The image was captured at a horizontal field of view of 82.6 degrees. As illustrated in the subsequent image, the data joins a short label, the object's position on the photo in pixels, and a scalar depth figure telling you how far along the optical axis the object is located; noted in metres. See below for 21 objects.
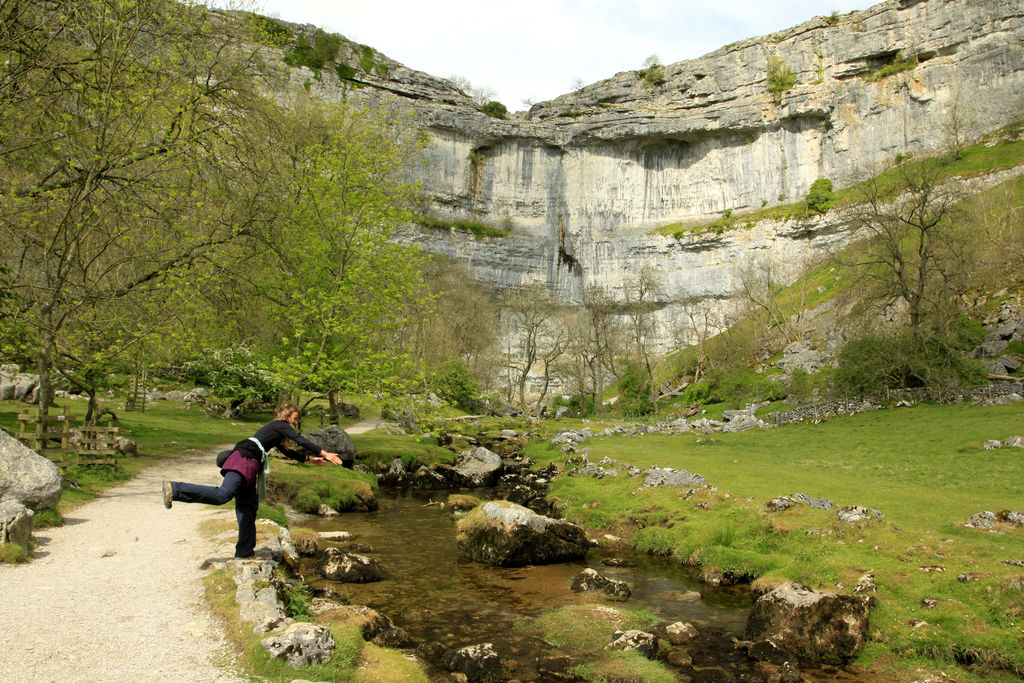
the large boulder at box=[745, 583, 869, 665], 8.67
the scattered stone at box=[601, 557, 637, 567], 13.16
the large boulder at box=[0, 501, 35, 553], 8.50
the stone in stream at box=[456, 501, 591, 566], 12.94
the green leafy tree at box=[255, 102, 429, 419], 21.31
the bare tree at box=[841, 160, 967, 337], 29.95
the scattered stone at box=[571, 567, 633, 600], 11.08
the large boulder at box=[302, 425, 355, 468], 21.34
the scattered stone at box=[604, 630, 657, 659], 8.49
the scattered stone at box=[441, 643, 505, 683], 7.71
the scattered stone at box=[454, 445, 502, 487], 23.30
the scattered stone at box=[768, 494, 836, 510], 13.54
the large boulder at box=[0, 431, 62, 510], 9.73
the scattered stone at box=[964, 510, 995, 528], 11.05
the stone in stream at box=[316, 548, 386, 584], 11.13
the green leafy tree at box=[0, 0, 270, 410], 13.76
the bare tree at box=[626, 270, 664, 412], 51.50
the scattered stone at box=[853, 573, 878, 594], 9.66
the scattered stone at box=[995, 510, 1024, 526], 11.06
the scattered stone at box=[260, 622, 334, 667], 6.34
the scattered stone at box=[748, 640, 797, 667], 8.44
